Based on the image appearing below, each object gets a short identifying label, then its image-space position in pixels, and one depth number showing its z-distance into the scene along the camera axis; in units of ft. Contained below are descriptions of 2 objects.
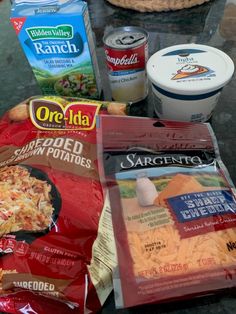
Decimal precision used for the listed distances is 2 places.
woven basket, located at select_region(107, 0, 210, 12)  3.21
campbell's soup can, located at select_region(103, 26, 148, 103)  2.07
